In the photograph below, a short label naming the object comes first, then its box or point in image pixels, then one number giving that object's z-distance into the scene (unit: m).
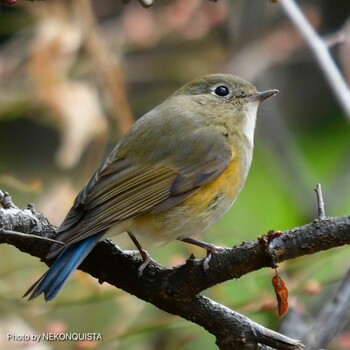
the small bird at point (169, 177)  6.06
